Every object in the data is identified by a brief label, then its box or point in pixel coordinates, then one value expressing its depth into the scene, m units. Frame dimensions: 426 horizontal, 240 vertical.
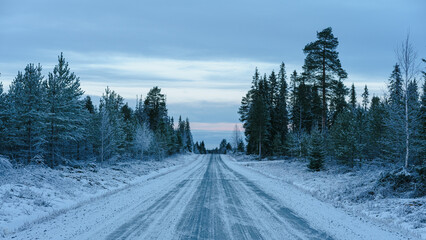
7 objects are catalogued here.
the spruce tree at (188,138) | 128.25
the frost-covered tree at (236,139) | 105.59
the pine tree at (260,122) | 51.44
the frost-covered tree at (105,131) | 30.11
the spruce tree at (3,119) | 25.24
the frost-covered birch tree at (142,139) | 44.53
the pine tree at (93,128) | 32.51
